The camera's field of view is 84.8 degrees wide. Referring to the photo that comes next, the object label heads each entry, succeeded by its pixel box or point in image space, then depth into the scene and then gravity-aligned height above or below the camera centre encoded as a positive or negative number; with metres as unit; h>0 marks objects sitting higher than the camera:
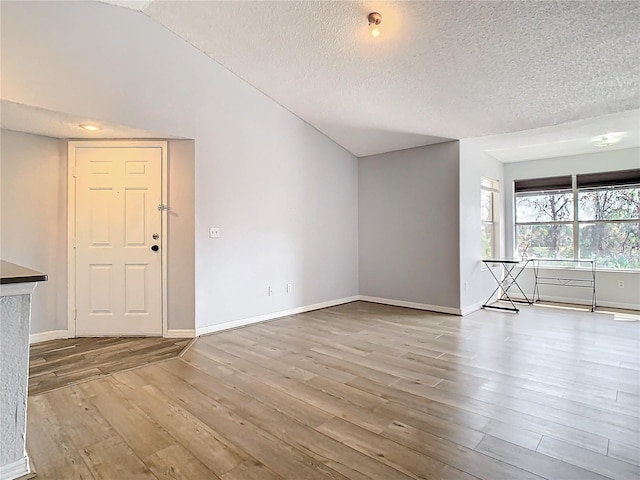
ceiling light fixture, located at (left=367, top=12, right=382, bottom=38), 2.79 +1.79
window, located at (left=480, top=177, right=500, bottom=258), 5.80 +0.46
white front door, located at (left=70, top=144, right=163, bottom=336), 3.79 +0.00
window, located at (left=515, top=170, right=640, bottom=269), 5.29 +0.41
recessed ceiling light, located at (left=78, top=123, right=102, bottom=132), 3.33 +1.13
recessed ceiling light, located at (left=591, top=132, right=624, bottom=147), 4.50 +1.40
